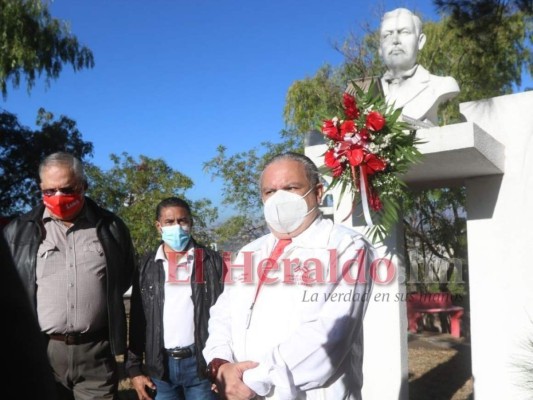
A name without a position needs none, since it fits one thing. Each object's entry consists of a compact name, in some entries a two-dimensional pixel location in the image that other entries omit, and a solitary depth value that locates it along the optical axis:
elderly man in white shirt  2.07
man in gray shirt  3.21
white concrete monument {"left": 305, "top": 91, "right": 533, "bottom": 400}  4.84
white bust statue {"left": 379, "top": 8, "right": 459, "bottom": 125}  5.21
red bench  11.37
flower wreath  3.93
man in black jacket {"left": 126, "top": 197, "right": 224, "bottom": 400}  3.47
